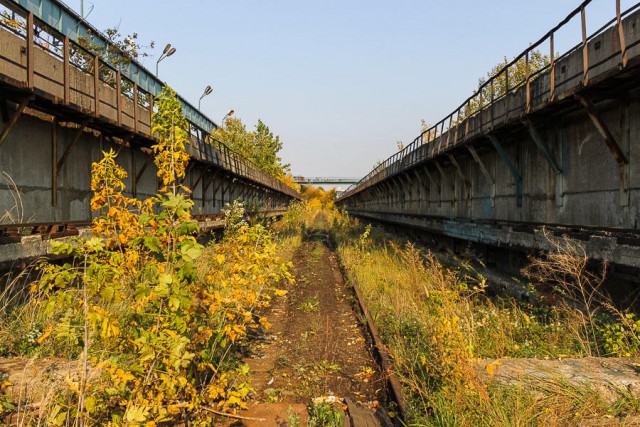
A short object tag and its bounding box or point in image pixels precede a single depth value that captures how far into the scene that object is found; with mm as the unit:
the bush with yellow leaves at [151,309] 2893
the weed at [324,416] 4056
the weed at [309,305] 8812
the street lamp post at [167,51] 25225
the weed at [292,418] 3951
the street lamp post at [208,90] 33188
